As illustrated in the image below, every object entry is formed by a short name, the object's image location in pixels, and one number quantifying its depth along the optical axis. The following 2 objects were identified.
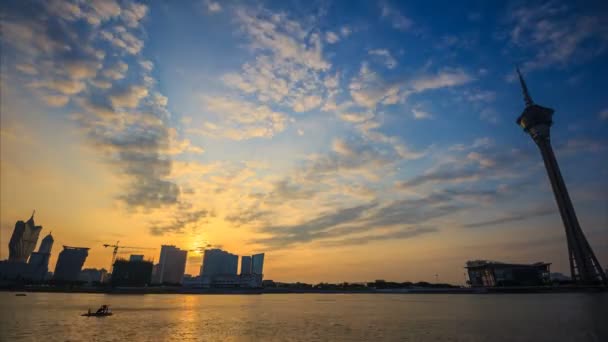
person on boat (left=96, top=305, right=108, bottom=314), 94.61
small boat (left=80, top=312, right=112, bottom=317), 91.19
